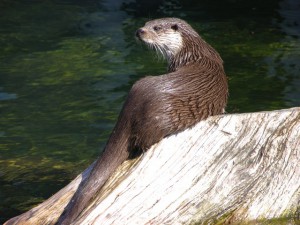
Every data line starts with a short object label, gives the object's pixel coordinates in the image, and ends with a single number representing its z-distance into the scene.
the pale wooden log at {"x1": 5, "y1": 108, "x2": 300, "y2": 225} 7.71
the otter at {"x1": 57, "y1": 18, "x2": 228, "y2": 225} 8.31
